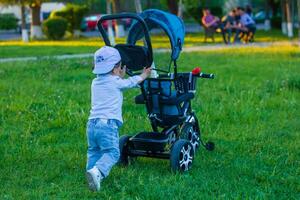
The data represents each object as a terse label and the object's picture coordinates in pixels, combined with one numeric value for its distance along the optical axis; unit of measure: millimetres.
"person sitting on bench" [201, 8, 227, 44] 25469
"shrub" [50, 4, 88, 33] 32906
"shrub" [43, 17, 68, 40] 30047
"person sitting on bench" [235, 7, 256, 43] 25297
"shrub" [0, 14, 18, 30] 44906
